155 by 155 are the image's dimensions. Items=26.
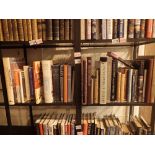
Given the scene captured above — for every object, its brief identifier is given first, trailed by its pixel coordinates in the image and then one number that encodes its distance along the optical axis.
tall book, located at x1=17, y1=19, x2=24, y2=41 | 1.15
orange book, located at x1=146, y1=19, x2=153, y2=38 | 1.13
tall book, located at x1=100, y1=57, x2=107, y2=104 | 1.20
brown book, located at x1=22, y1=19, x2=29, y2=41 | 1.15
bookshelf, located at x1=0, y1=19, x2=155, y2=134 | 1.16
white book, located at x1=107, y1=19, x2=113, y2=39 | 1.14
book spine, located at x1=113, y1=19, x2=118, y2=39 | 1.14
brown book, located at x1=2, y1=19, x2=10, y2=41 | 1.15
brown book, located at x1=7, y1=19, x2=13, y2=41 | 1.16
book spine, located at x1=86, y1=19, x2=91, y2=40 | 1.14
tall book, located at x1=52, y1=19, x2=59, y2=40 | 1.14
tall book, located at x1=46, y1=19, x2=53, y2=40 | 1.14
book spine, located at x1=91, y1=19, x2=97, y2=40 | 1.14
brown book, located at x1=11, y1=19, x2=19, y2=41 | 1.15
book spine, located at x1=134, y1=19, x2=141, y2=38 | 1.13
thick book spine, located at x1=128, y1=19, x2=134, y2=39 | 1.13
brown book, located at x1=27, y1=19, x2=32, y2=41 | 1.15
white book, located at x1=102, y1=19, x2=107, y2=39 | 1.13
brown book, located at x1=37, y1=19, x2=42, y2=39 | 1.15
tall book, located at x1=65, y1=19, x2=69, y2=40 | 1.14
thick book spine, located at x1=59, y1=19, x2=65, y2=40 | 1.14
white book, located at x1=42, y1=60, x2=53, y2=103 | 1.23
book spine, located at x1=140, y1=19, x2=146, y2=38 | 1.13
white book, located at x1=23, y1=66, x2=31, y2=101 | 1.27
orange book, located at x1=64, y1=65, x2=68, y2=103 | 1.25
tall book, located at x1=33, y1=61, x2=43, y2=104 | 1.24
